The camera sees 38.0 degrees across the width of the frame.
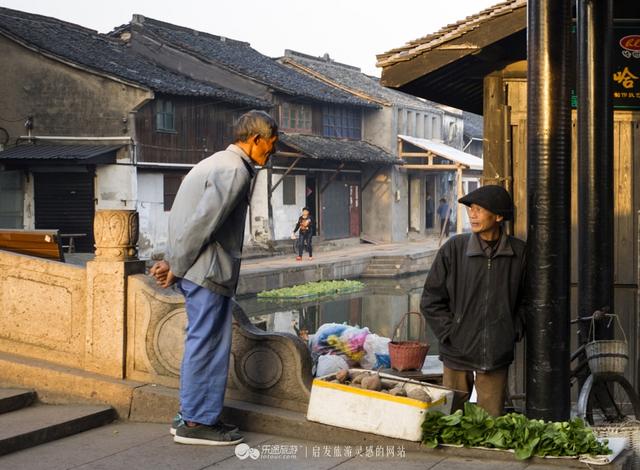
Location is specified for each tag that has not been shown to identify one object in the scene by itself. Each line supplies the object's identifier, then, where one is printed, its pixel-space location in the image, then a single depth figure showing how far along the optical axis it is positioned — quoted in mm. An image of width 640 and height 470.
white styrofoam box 5000
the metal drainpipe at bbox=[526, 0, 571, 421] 4754
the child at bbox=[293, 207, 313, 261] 29125
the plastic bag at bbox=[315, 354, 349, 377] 7059
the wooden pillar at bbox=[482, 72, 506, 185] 7785
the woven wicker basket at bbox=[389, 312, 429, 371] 7516
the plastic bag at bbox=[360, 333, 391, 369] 8156
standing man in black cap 5094
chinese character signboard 7750
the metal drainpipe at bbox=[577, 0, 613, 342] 6734
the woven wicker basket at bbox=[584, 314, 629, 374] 6031
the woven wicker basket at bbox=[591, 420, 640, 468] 5355
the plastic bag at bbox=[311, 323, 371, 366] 8289
